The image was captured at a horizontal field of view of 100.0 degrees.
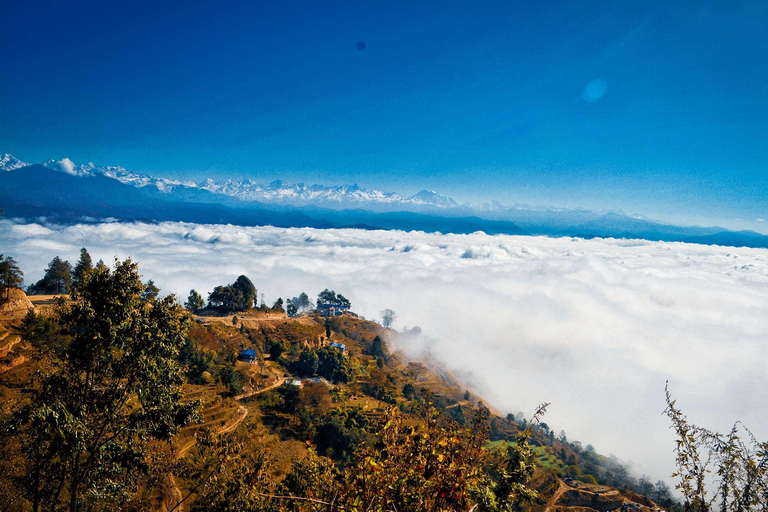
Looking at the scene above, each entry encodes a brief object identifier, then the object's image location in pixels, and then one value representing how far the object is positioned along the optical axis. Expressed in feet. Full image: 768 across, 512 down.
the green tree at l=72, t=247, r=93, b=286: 165.48
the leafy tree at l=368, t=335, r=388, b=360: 269.21
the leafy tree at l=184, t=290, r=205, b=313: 232.53
